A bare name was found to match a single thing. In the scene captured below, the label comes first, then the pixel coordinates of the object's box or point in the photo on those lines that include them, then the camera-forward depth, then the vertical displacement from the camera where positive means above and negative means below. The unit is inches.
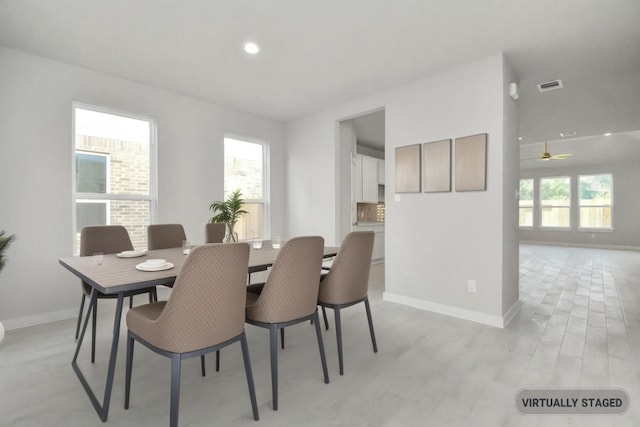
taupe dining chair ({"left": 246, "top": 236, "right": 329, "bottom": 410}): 71.1 -18.8
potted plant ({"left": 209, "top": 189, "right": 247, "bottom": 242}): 162.9 +1.1
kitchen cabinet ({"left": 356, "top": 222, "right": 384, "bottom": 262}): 247.7 -23.2
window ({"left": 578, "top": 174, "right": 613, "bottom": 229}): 357.7 +12.2
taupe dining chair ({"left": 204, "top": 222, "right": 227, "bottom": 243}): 129.0 -8.4
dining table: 59.8 -13.0
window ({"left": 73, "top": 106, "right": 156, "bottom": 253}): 134.3 +18.2
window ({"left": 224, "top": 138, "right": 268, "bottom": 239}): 185.3 +20.1
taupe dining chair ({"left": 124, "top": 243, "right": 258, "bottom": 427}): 55.7 -18.8
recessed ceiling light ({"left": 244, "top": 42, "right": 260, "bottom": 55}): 111.6 +59.4
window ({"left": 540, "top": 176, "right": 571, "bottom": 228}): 382.6 +11.3
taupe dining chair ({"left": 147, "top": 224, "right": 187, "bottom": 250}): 119.0 -9.2
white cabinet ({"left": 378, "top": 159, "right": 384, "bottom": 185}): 270.7 +34.9
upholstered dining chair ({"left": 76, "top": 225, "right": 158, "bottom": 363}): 104.0 -10.1
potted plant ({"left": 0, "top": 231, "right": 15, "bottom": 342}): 66.0 -6.2
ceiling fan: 270.2 +49.3
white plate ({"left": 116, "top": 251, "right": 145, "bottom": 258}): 90.8 -12.3
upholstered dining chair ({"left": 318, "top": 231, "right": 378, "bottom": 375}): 87.2 -18.1
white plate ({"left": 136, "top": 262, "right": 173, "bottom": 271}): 69.6 -12.3
